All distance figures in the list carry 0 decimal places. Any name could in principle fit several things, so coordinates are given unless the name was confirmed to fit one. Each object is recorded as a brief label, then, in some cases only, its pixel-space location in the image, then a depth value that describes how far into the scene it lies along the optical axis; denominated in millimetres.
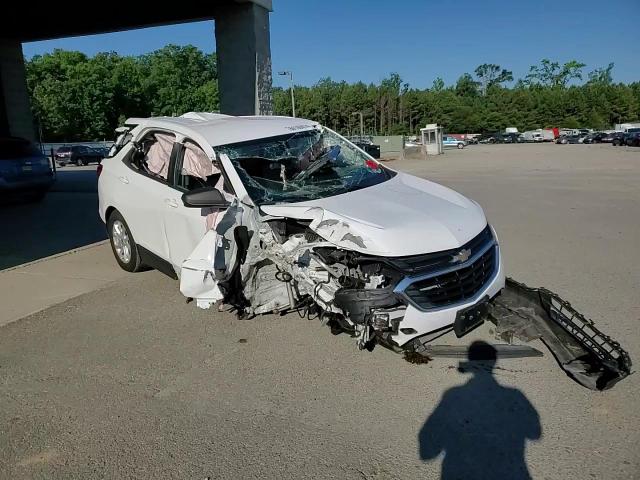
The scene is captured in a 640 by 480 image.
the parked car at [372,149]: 32969
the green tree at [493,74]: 149375
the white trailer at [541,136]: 81100
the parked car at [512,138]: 84062
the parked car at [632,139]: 44431
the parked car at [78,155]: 42281
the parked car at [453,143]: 64662
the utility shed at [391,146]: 40300
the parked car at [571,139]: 67075
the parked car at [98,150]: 42862
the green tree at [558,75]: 130750
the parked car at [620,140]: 48172
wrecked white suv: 3453
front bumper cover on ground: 3348
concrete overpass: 12797
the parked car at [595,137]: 62691
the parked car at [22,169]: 12070
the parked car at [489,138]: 86456
